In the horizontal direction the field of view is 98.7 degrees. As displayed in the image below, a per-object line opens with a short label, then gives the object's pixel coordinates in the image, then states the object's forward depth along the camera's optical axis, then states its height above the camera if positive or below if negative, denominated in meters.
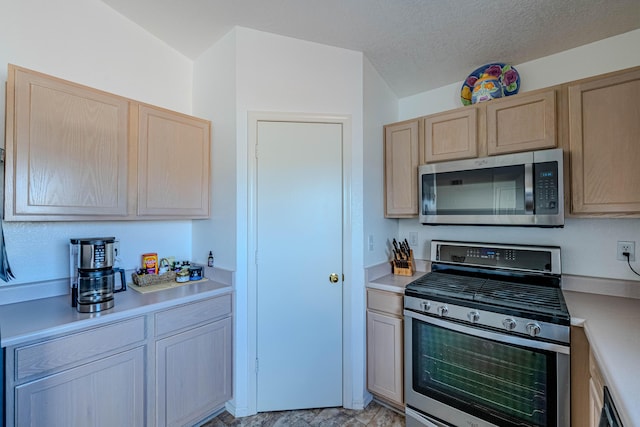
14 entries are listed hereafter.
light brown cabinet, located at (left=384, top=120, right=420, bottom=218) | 2.21 +0.39
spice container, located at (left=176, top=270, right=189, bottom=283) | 2.04 -0.45
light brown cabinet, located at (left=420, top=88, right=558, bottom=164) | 1.69 +0.60
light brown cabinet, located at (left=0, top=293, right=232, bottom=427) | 1.22 -0.82
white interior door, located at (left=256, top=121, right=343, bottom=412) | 1.97 -0.35
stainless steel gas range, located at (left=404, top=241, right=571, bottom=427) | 1.36 -0.70
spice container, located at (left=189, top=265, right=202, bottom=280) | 2.11 -0.44
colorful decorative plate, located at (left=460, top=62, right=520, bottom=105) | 2.00 +1.04
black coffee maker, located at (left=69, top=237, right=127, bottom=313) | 1.45 -0.32
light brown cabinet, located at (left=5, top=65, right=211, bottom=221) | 1.37 +0.36
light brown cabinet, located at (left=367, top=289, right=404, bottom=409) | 1.92 -0.94
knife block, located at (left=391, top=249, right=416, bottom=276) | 2.30 -0.43
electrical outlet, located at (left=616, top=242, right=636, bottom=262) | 1.67 -0.20
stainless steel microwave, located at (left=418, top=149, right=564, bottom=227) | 1.62 +0.17
